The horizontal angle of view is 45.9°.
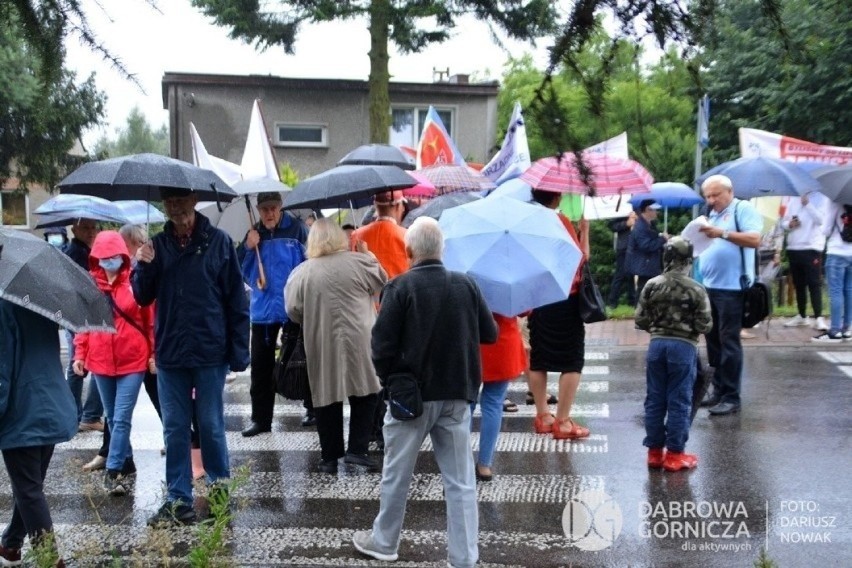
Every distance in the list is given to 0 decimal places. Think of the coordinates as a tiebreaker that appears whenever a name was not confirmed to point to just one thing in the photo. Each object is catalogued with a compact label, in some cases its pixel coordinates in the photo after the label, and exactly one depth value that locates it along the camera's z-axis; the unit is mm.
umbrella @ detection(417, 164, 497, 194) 11484
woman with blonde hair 6918
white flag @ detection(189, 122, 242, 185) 9047
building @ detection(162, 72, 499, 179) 29953
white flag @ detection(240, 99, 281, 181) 8680
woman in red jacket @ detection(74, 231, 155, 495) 6824
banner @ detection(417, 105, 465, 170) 14781
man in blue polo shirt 8180
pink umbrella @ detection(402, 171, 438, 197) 10023
